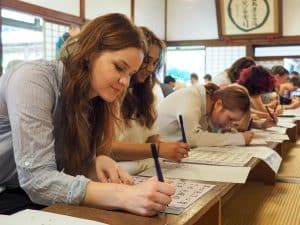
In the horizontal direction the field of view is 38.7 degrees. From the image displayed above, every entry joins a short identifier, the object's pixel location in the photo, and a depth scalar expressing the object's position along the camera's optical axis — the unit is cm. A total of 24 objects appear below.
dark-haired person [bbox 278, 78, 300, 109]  443
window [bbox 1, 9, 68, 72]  467
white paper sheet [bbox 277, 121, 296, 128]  278
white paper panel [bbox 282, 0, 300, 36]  746
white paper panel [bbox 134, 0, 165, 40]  741
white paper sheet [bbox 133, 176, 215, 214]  84
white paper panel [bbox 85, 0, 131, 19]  600
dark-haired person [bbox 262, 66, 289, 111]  355
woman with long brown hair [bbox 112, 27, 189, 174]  142
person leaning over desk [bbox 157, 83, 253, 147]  185
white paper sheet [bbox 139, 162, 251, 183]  116
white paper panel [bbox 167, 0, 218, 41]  812
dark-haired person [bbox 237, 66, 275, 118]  265
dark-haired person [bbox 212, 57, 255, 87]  312
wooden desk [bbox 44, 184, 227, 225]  75
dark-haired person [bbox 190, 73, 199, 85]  773
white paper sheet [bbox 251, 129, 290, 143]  214
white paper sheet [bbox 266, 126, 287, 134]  249
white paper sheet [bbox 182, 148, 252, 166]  142
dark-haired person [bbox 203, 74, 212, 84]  727
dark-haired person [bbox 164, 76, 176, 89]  701
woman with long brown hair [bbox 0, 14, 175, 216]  82
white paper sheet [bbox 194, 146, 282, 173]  162
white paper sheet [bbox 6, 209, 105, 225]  70
